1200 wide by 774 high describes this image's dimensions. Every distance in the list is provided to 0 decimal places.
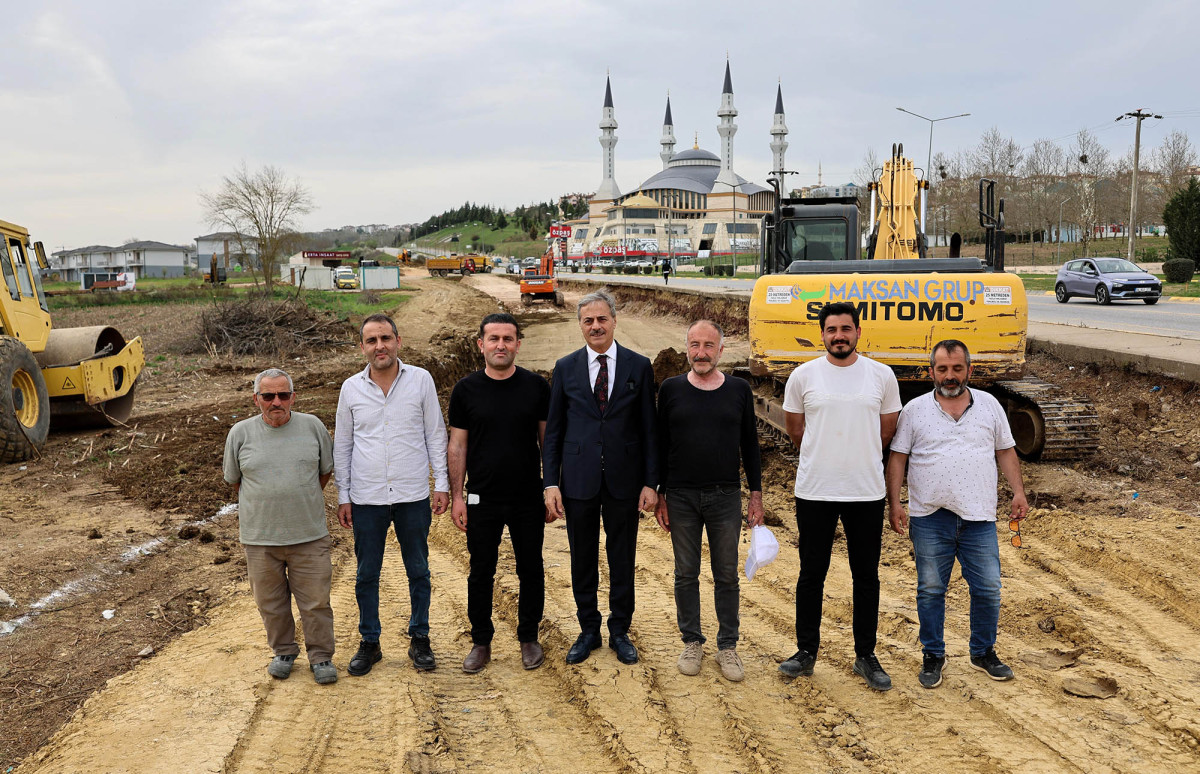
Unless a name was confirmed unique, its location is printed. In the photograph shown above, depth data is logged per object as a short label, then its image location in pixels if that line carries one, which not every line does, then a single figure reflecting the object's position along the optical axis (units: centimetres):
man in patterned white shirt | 448
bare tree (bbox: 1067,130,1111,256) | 5481
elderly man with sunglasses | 454
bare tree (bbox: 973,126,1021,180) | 6169
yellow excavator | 859
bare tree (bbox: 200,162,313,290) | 4884
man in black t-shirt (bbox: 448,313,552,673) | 475
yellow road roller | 1016
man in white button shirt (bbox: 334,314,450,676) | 472
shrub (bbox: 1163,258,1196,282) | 3228
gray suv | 2458
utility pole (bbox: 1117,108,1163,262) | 3741
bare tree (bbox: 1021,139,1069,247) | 6085
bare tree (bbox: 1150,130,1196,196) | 6145
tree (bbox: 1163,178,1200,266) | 3684
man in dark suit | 472
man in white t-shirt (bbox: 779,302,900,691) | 451
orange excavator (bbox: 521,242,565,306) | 3747
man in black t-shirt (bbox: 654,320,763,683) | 467
